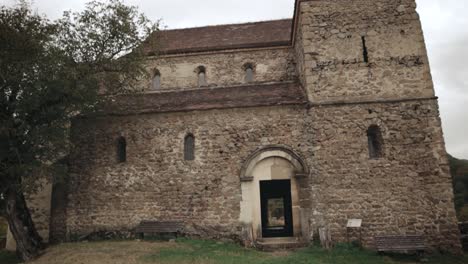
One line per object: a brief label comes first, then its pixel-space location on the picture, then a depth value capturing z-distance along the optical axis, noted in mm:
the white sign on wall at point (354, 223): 11148
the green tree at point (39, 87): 10852
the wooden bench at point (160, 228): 12141
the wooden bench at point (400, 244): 10352
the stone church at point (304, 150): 11539
